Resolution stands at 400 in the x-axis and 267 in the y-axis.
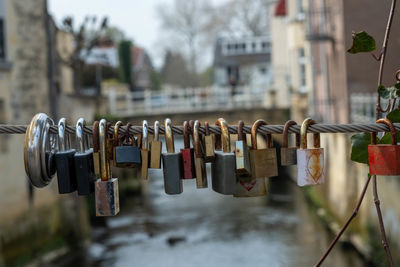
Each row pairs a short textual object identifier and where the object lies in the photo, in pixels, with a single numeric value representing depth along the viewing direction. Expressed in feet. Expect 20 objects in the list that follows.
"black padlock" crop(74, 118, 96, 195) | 7.12
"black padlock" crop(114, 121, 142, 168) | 7.27
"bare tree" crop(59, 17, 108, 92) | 63.93
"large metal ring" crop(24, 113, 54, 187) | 6.75
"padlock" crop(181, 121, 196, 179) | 7.22
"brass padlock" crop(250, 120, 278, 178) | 7.19
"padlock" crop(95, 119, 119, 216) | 7.06
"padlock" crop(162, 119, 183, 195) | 7.04
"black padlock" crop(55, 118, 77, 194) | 7.08
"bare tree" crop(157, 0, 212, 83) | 165.89
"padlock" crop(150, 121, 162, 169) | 7.32
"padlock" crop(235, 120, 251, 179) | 7.02
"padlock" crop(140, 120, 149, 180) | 7.29
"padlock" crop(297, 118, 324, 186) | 7.22
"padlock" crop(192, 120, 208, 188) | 7.16
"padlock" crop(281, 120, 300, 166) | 7.50
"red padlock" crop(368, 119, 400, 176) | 6.81
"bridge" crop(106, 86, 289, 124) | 84.33
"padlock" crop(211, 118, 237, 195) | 7.01
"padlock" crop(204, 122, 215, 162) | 7.15
